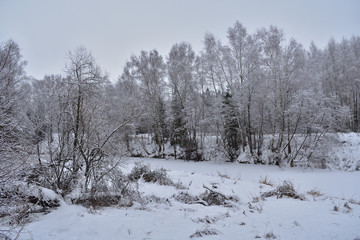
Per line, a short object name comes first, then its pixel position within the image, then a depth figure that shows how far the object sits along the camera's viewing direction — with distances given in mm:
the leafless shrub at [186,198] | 5941
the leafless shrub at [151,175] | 8594
